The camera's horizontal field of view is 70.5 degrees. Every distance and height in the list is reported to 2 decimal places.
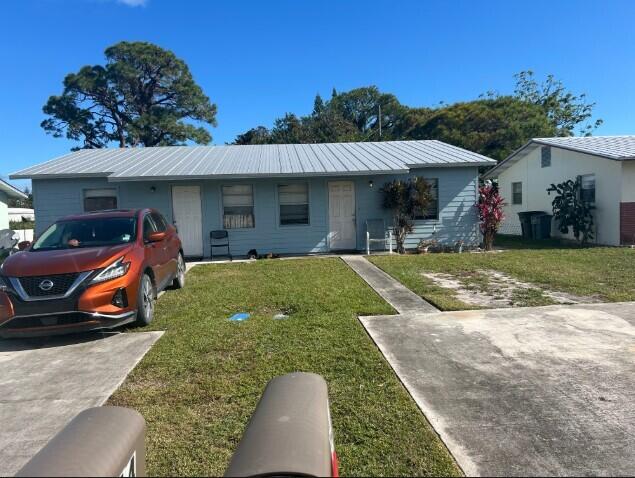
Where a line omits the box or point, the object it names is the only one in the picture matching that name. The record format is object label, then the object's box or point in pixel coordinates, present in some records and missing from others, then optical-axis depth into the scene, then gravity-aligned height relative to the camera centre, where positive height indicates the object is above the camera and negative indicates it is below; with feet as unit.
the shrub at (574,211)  49.80 -0.13
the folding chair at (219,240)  45.03 -1.91
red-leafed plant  46.24 +0.12
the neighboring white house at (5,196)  69.76 +5.24
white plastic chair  46.80 -1.53
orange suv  17.72 -2.32
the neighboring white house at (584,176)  45.98 +4.07
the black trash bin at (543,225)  56.54 -1.84
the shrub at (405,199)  45.16 +1.66
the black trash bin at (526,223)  59.11 -1.59
